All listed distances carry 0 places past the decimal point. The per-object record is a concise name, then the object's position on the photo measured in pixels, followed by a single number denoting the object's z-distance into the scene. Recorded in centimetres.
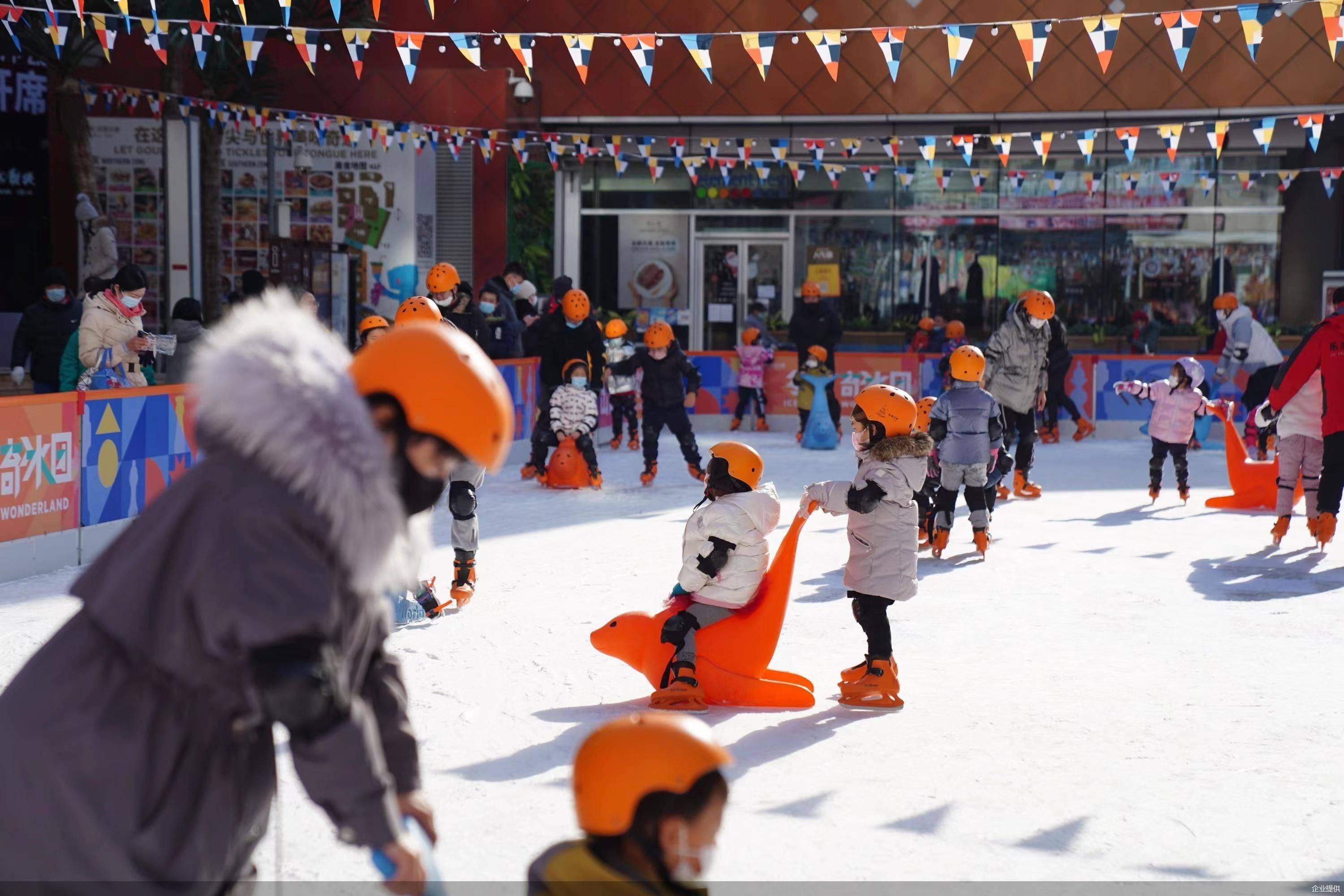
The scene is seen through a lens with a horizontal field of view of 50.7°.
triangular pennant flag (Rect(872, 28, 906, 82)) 934
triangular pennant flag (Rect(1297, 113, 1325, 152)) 1185
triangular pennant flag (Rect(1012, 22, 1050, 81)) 891
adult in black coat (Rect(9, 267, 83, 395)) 1116
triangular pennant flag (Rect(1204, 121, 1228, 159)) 1259
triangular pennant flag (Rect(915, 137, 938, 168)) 1337
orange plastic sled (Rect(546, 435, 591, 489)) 1112
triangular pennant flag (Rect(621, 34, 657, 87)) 967
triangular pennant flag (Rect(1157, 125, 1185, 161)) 1279
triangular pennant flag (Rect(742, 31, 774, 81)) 938
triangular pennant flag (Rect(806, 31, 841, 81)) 938
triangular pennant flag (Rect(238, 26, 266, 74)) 962
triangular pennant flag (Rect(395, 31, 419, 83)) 961
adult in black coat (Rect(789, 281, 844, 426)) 1591
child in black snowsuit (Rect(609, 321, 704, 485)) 1148
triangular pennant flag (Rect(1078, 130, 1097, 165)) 1342
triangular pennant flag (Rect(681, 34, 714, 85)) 950
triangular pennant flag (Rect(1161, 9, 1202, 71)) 897
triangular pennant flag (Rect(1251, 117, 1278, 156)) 1203
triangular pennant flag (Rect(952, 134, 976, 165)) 1364
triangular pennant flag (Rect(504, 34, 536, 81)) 955
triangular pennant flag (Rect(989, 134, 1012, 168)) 1323
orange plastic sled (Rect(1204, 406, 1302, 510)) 1065
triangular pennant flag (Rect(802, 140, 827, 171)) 1620
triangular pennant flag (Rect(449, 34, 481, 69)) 943
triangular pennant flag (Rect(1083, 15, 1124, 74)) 913
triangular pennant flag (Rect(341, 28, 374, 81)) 958
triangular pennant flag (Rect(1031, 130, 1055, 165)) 1235
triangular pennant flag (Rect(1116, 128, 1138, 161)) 1223
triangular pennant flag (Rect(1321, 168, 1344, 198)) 1658
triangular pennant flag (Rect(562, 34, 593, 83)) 980
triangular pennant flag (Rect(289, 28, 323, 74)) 917
